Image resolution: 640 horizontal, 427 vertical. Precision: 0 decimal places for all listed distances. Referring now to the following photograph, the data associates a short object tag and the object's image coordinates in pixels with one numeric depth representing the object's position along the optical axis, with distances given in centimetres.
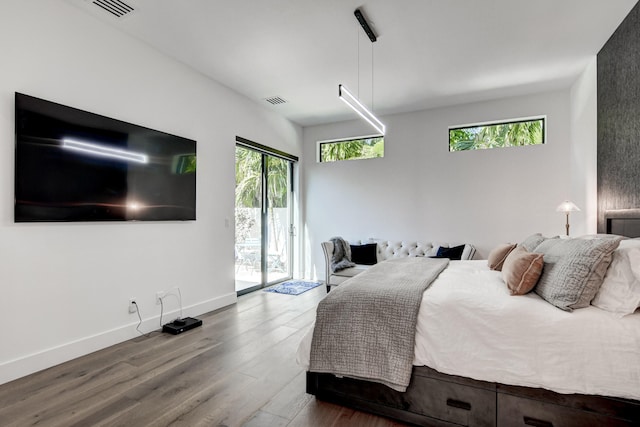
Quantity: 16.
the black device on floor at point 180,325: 327
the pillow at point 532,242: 272
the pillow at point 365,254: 509
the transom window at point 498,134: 460
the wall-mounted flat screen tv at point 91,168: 241
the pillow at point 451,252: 457
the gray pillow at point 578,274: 168
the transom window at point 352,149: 563
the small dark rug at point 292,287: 504
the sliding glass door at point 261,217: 491
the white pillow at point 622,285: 159
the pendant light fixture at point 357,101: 281
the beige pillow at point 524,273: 195
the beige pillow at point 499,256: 286
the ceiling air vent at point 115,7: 263
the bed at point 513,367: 149
